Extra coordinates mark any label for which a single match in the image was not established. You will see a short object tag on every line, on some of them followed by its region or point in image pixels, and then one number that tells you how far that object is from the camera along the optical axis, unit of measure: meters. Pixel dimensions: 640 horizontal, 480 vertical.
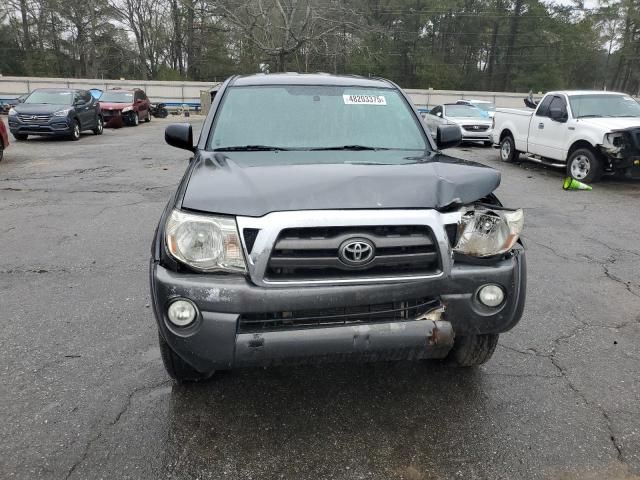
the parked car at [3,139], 11.87
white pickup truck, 9.48
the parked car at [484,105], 21.14
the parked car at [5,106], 32.47
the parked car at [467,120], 17.30
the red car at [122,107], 23.19
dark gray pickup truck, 2.34
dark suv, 16.06
